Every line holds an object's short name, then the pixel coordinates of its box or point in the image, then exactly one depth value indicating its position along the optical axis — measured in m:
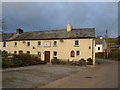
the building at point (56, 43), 16.88
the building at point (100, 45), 37.31
